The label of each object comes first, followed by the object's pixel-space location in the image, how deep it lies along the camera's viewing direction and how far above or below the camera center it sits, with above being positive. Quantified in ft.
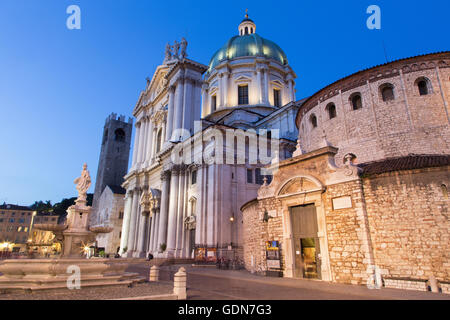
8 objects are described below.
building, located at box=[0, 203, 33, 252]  241.55 +17.39
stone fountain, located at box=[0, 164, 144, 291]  31.27 -2.28
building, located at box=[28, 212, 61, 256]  262.47 +24.75
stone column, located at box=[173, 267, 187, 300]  27.32 -3.72
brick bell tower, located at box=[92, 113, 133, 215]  241.55 +77.17
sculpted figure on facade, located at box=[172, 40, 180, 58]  147.74 +97.07
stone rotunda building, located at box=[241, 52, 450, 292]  36.14 +7.47
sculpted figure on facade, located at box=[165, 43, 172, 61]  152.05 +98.22
